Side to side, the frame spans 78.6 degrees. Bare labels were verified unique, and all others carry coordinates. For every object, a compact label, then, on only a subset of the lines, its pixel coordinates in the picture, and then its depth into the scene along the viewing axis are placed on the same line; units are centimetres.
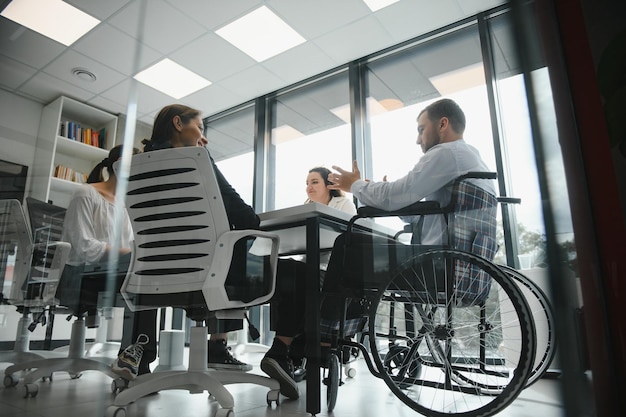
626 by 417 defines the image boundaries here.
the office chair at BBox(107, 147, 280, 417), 138
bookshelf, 122
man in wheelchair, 106
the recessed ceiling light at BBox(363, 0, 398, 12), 277
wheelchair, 96
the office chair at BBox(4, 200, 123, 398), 118
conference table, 134
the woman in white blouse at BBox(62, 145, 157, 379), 133
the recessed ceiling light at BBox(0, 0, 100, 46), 126
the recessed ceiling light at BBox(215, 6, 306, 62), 244
